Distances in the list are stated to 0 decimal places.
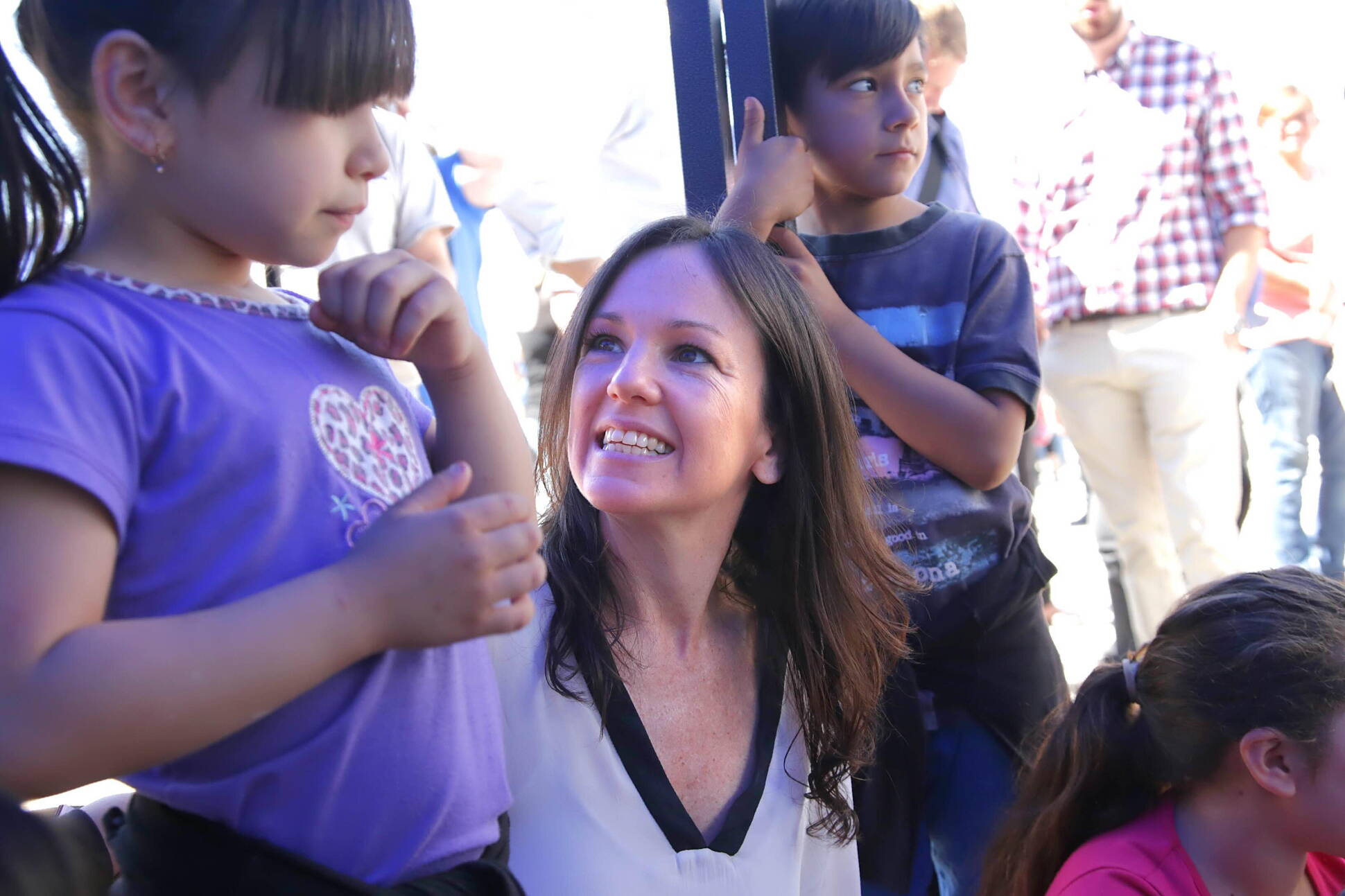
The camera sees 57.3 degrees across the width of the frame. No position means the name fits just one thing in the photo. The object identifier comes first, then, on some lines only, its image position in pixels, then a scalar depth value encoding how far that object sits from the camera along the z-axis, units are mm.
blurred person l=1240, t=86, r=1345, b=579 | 4574
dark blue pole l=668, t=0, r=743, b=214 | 1872
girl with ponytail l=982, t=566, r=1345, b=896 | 1737
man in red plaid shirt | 3873
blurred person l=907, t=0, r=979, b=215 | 3316
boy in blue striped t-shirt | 1885
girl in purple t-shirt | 910
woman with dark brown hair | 1550
